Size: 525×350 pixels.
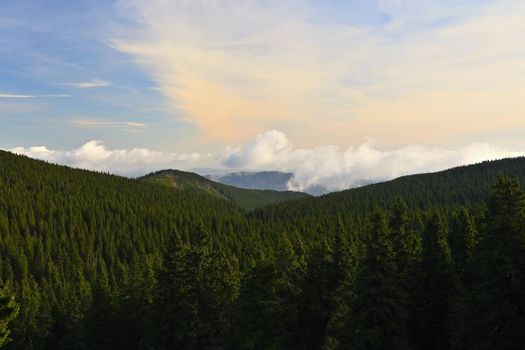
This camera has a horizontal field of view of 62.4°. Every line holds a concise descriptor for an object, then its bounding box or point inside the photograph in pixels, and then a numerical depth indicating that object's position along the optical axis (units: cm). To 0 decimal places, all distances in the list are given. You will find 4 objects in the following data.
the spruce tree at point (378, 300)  3036
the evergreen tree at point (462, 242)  4106
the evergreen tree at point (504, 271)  2595
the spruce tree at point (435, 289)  3800
